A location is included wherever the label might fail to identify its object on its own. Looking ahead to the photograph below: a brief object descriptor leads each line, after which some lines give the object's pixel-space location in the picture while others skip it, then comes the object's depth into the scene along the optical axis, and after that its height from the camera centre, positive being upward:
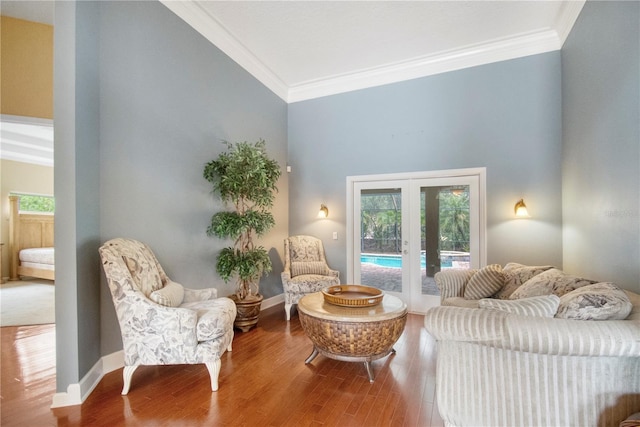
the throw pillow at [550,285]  1.95 -0.55
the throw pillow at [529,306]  1.47 -0.52
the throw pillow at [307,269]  4.20 -0.85
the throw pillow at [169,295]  2.16 -0.67
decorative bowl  2.45 -0.80
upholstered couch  1.26 -0.74
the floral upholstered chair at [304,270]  3.78 -0.86
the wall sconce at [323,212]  4.66 +0.01
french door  3.88 -0.26
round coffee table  2.23 -0.96
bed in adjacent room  5.67 -0.64
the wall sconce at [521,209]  3.47 +0.03
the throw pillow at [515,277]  2.60 -0.64
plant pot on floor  3.31 -1.20
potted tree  3.15 -0.04
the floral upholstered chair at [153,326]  2.03 -0.84
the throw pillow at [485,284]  2.69 -0.71
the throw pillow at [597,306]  1.37 -0.49
